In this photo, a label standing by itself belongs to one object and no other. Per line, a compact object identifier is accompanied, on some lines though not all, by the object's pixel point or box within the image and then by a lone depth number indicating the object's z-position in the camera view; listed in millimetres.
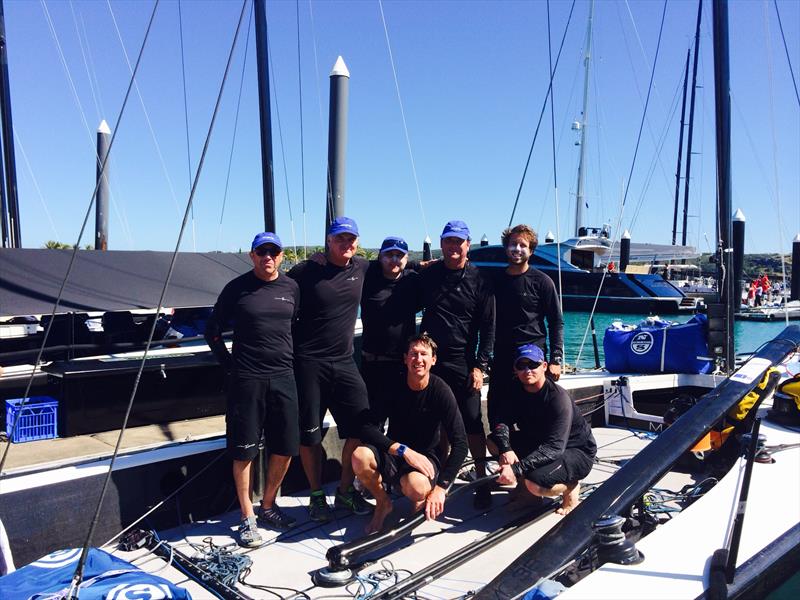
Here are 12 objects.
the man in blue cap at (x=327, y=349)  3846
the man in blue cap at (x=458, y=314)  4008
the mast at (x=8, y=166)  10633
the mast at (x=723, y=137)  6109
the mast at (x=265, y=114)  7559
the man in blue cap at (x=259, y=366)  3580
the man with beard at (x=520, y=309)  4160
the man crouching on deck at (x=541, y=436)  3641
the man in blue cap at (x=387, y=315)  4000
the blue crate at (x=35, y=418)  4566
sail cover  5434
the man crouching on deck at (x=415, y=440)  3498
